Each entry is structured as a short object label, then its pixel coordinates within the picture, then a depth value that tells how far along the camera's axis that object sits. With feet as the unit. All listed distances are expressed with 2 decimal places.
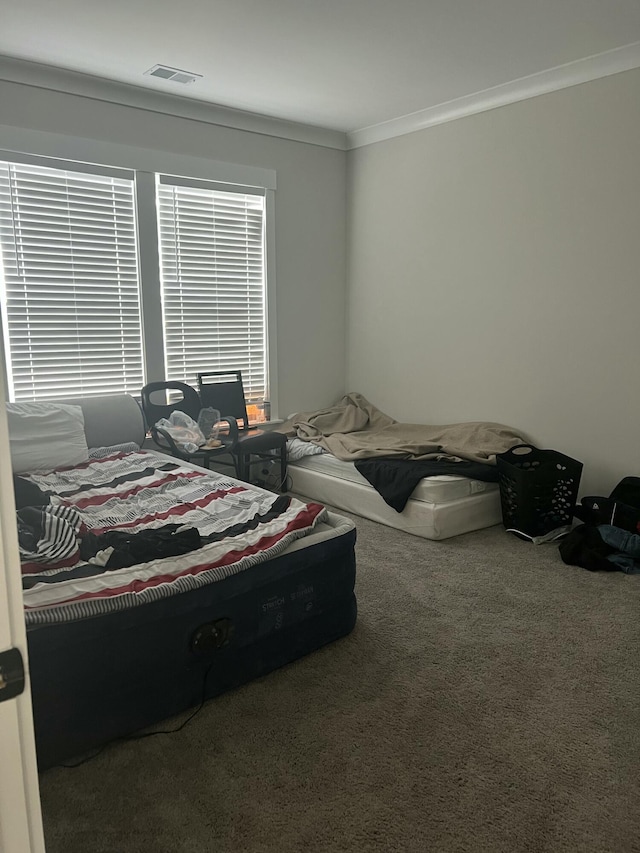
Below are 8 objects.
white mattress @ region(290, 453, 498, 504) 12.29
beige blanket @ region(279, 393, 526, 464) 13.60
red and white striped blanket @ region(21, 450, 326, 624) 6.55
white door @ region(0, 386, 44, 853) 2.29
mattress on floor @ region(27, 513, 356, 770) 6.12
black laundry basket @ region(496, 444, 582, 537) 11.93
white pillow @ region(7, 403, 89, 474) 11.75
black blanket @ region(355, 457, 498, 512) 12.49
